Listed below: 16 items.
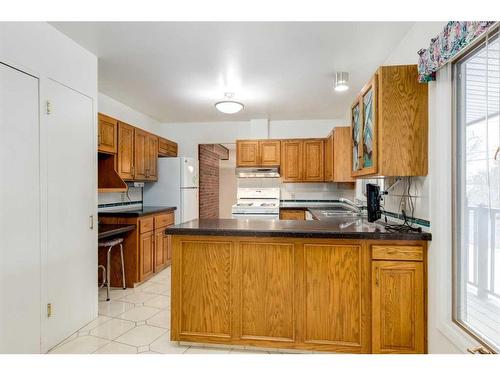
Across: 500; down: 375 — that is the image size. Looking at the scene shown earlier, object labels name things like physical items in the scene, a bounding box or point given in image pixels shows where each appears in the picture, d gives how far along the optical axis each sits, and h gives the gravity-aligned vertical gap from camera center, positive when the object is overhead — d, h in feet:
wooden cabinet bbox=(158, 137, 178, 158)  15.55 +2.25
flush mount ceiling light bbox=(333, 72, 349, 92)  10.32 +3.89
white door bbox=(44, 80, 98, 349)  7.02 -0.67
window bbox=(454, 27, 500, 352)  4.36 -0.13
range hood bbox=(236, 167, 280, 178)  16.38 +0.85
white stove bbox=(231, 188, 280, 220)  16.17 -1.05
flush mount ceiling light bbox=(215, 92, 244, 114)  11.29 +3.26
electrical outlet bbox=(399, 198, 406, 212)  7.67 -0.51
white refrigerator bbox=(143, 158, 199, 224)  15.17 -0.07
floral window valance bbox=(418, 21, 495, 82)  4.25 +2.43
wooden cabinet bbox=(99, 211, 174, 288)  11.58 -2.74
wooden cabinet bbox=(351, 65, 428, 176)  6.43 +1.47
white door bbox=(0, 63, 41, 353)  5.81 -0.58
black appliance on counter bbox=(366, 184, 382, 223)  7.42 -0.40
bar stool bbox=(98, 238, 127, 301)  10.16 -2.78
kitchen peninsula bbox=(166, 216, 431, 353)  6.30 -2.34
